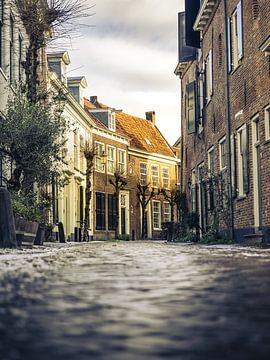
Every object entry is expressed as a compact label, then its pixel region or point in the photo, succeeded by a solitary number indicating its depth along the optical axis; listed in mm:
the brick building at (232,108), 14133
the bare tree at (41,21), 18000
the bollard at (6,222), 10031
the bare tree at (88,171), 36450
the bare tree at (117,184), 42644
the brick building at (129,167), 42188
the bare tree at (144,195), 45941
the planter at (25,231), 11555
